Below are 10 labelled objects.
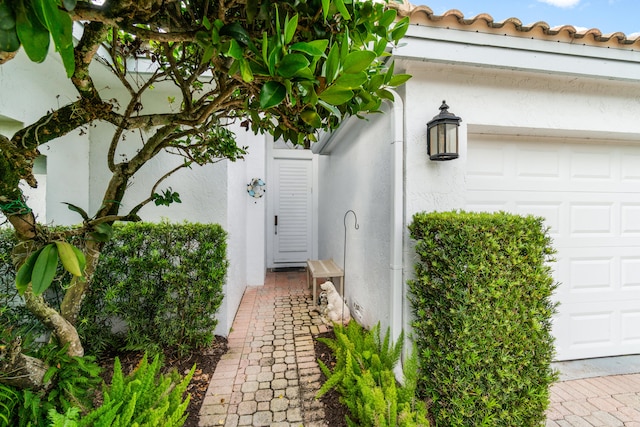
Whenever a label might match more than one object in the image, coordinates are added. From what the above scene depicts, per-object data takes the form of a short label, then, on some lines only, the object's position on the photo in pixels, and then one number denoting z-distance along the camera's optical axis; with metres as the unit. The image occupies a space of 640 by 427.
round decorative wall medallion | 5.82
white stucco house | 2.50
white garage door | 3.04
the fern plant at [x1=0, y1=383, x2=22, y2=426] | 1.56
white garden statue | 4.01
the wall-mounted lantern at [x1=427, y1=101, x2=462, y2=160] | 2.40
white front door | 7.53
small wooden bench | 4.65
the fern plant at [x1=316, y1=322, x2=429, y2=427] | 1.88
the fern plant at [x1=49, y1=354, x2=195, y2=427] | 1.53
